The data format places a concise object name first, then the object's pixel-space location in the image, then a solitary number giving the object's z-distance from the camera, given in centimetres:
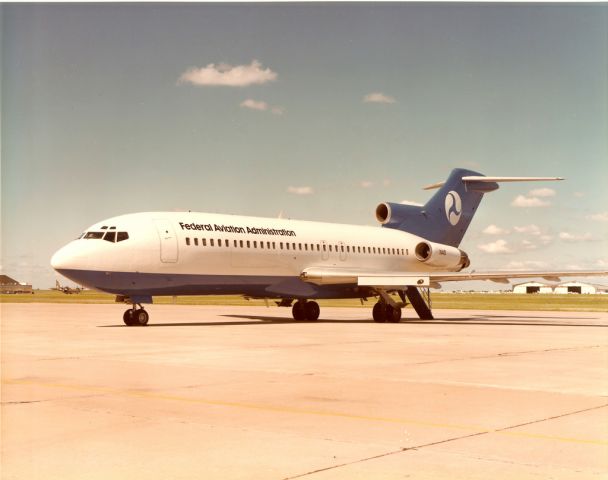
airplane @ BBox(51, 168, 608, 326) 2584
